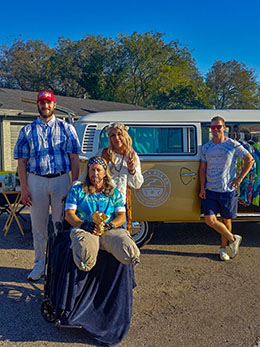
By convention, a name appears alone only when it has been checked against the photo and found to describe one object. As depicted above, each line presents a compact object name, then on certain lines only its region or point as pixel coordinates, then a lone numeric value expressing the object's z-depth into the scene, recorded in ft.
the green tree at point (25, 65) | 128.77
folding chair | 20.11
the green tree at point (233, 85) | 159.84
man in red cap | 13.23
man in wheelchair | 9.98
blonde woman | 12.63
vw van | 16.78
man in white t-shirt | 15.56
